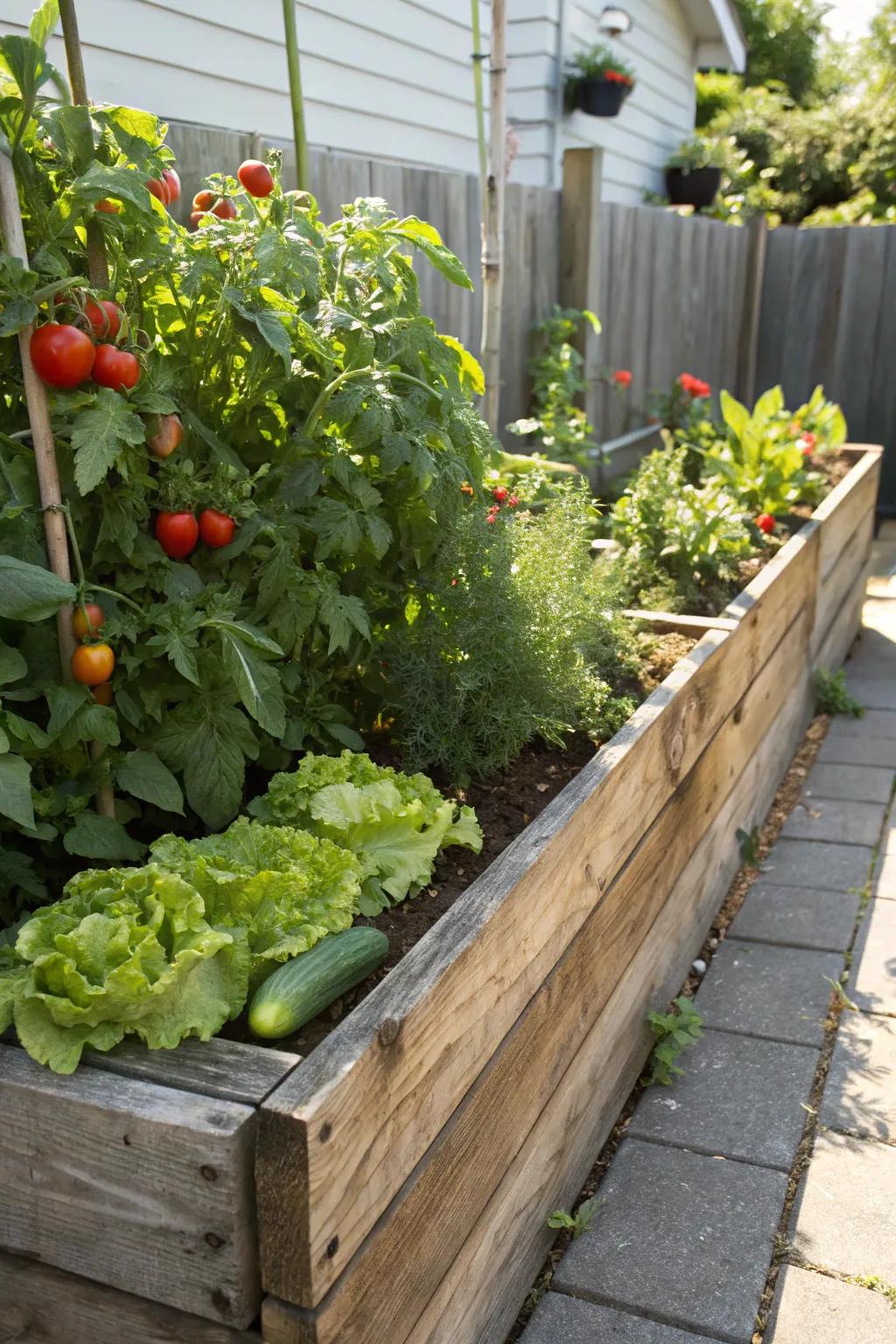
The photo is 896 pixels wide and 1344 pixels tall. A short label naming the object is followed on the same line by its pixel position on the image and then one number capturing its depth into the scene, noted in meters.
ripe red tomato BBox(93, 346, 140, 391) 1.87
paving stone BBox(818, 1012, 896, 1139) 2.69
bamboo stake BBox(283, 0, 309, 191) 2.63
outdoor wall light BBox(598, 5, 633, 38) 8.40
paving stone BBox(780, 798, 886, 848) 4.21
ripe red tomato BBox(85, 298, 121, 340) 1.89
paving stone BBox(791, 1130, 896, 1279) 2.31
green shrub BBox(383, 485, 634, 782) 2.55
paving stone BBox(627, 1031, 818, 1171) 2.64
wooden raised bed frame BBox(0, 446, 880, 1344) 1.40
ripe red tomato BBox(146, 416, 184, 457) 2.03
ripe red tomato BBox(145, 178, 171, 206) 2.06
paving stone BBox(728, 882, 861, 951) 3.53
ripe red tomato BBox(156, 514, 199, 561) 2.06
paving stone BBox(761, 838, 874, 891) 3.89
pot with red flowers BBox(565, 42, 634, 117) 7.88
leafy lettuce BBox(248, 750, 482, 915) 2.13
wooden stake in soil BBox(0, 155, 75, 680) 1.75
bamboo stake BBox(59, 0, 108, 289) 1.87
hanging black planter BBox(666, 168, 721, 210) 10.12
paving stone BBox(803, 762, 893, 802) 4.56
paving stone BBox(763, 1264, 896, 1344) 2.12
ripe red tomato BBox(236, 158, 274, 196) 2.21
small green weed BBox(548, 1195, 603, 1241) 2.31
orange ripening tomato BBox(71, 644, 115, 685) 1.88
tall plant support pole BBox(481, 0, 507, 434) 3.47
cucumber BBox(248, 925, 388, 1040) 1.64
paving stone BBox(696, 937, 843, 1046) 3.09
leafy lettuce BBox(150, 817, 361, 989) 1.81
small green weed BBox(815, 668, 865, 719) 5.39
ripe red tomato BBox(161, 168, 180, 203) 2.09
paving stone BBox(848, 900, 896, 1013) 3.19
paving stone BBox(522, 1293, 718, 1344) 2.11
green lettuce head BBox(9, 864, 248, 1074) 1.52
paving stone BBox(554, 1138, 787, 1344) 2.19
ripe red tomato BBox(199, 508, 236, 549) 2.11
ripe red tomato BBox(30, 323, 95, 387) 1.79
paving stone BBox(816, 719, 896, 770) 4.89
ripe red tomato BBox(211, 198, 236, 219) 2.26
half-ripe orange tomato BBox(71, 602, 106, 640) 1.94
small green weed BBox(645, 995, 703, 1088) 2.87
